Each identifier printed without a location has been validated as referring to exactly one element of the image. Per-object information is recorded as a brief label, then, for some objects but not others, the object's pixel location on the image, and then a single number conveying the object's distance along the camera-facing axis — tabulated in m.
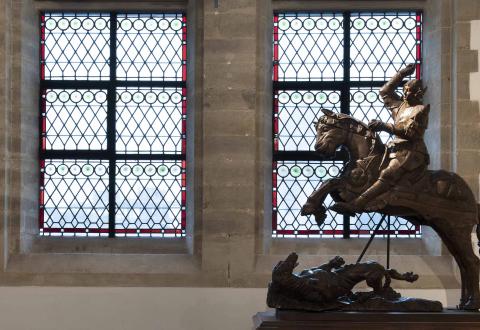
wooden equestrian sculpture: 6.22
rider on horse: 6.21
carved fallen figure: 6.05
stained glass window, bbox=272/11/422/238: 8.95
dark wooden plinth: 5.95
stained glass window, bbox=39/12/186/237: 9.00
